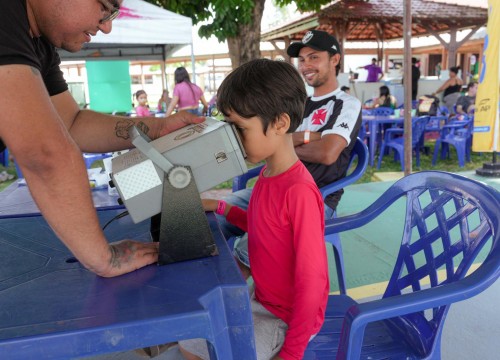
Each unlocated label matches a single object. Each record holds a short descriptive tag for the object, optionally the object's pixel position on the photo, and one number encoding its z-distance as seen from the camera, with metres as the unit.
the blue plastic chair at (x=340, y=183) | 2.30
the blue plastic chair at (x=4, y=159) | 7.35
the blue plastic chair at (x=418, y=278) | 1.11
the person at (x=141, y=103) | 10.02
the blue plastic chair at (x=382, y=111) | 7.83
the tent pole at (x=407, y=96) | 5.01
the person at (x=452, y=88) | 10.30
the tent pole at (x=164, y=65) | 10.57
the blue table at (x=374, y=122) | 6.98
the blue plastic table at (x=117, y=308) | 0.81
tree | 6.83
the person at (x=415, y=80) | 11.51
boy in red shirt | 1.20
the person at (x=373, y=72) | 13.43
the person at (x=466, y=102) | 8.70
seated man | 2.43
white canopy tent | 6.42
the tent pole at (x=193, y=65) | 7.63
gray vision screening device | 0.99
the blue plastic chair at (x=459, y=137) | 7.00
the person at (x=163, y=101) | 10.35
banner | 4.73
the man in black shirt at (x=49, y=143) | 0.92
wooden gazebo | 12.84
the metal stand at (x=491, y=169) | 5.69
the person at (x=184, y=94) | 8.18
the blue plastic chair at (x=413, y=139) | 6.78
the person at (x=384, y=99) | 9.44
